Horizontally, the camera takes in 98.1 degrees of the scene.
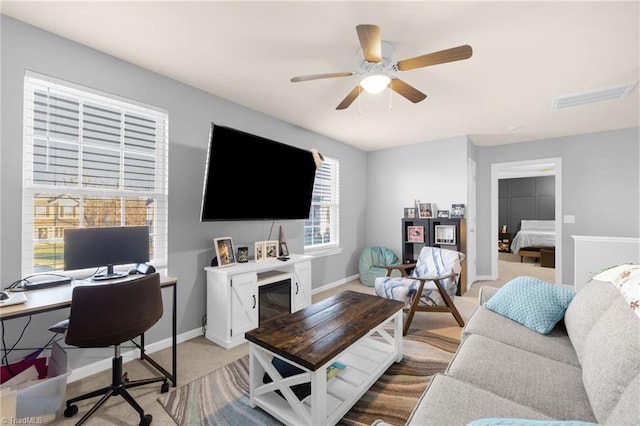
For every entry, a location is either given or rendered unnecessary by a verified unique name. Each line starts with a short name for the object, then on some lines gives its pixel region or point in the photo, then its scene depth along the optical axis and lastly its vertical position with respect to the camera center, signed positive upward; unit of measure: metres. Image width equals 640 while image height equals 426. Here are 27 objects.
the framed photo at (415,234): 4.62 -0.32
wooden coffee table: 1.48 -0.87
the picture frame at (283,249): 3.42 -0.43
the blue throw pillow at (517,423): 0.73 -0.55
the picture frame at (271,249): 3.25 -0.42
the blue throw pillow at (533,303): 1.79 -0.59
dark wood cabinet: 4.27 -0.33
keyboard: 1.76 -0.47
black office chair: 1.47 -0.60
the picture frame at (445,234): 4.36 -0.30
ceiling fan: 1.62 +1.01
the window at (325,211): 4.34 +0.05
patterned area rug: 1.66 -1.22
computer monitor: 1.85 -0.25
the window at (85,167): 1.92 +0.36
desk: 1.42 -0.50
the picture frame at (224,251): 2.76 -0.38
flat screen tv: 2.56 +0.38
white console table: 2.57 -0.82
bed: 6.35 -0.60
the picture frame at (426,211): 4.57 +0.07
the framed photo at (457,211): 4.28 +0.07
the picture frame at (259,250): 3.15 -0.42
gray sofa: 0.99 -0.74
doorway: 4.45 +0.18
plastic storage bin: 1.45 -1.01
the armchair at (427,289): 2.88 -0.81
